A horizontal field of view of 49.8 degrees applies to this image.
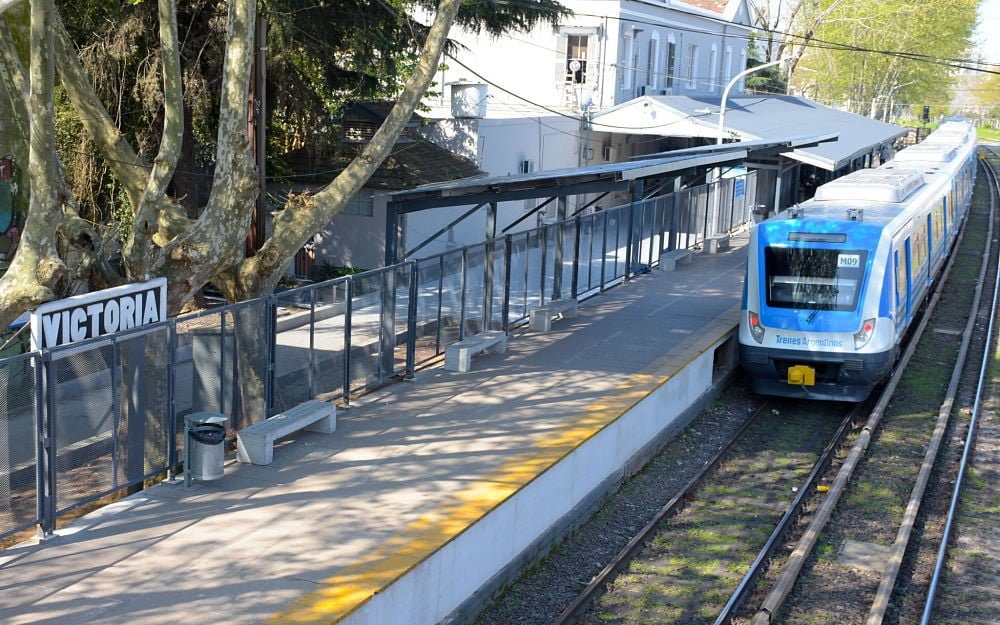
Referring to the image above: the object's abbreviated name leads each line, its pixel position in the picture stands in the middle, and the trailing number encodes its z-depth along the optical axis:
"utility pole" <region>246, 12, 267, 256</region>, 14.09
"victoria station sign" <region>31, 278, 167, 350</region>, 9.02
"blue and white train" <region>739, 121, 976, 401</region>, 15.08
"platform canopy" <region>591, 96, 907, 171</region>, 33.38
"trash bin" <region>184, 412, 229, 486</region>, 9.95
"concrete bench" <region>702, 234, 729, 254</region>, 27.61
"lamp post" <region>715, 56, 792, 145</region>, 30.04
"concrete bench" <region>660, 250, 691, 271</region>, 24.39
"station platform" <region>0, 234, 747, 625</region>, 7.75
